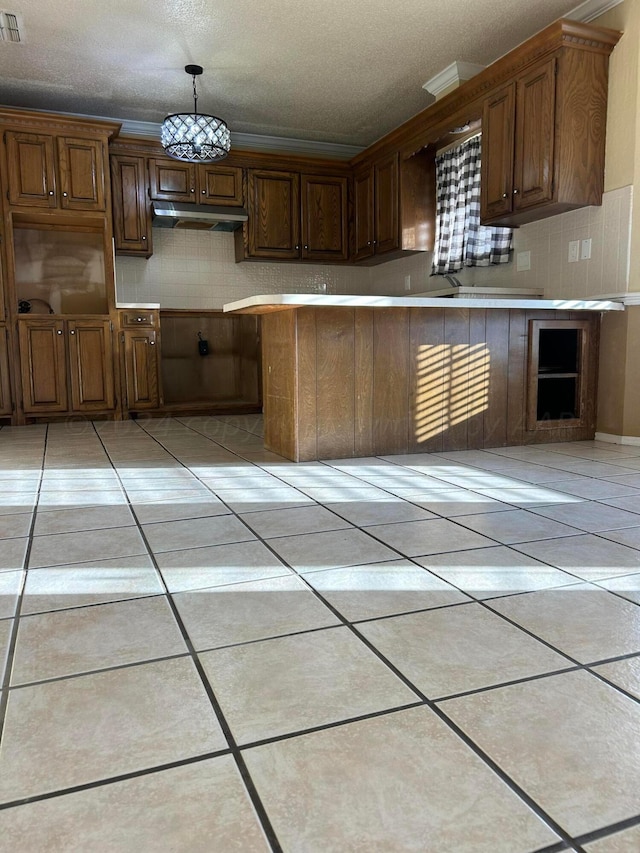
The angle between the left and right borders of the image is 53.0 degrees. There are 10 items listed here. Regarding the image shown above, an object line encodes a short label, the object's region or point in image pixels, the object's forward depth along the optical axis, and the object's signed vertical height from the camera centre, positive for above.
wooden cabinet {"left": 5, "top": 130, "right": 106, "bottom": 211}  4.89 +1.35
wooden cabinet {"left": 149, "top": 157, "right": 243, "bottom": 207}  5.55 +1.42
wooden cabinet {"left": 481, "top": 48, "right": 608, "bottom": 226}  3.64 +1.21
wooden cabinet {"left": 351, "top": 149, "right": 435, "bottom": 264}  5.36 +1.20
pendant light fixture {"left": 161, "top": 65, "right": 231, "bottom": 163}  4.57 +1.49
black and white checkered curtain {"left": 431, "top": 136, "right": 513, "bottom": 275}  4.74 +0.96
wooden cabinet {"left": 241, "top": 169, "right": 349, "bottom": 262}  5.93 +1.19
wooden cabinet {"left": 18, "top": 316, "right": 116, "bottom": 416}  5.00 -0.15
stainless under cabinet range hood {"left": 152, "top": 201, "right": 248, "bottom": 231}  5.49 +1.12
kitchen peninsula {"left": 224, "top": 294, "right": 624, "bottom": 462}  3.18 -0.14
